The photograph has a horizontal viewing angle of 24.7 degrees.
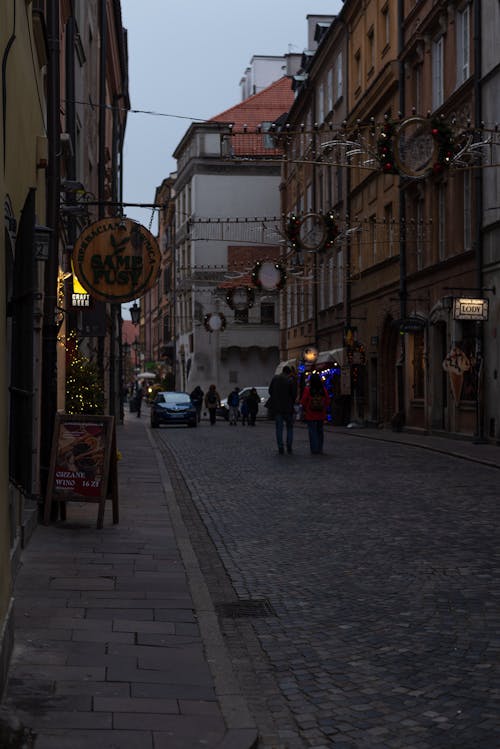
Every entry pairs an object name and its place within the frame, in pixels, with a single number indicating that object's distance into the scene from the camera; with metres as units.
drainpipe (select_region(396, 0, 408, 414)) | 34.38
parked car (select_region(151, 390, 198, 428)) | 43.62
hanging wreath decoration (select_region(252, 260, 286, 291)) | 32.94
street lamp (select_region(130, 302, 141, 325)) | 43.34
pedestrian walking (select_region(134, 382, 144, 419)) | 61.56
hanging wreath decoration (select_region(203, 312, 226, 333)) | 50.69
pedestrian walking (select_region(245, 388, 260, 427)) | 43.97
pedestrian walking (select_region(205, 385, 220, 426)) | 46.16
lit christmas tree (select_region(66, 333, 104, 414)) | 18.94
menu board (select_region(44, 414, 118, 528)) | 11.23
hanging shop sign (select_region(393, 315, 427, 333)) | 32.19
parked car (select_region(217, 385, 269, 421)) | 49.21
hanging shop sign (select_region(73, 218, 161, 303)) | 16.02
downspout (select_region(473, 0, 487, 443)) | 26.88
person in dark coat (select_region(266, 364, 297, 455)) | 23.22
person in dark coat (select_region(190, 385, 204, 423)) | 50.77
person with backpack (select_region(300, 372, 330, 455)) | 22.56
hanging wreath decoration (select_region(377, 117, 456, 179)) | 16.45
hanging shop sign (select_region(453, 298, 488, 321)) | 25.97
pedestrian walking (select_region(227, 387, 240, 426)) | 46.44
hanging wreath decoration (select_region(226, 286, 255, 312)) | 39.11
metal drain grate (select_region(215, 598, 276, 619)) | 7.57
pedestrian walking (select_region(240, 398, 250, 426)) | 44.46
